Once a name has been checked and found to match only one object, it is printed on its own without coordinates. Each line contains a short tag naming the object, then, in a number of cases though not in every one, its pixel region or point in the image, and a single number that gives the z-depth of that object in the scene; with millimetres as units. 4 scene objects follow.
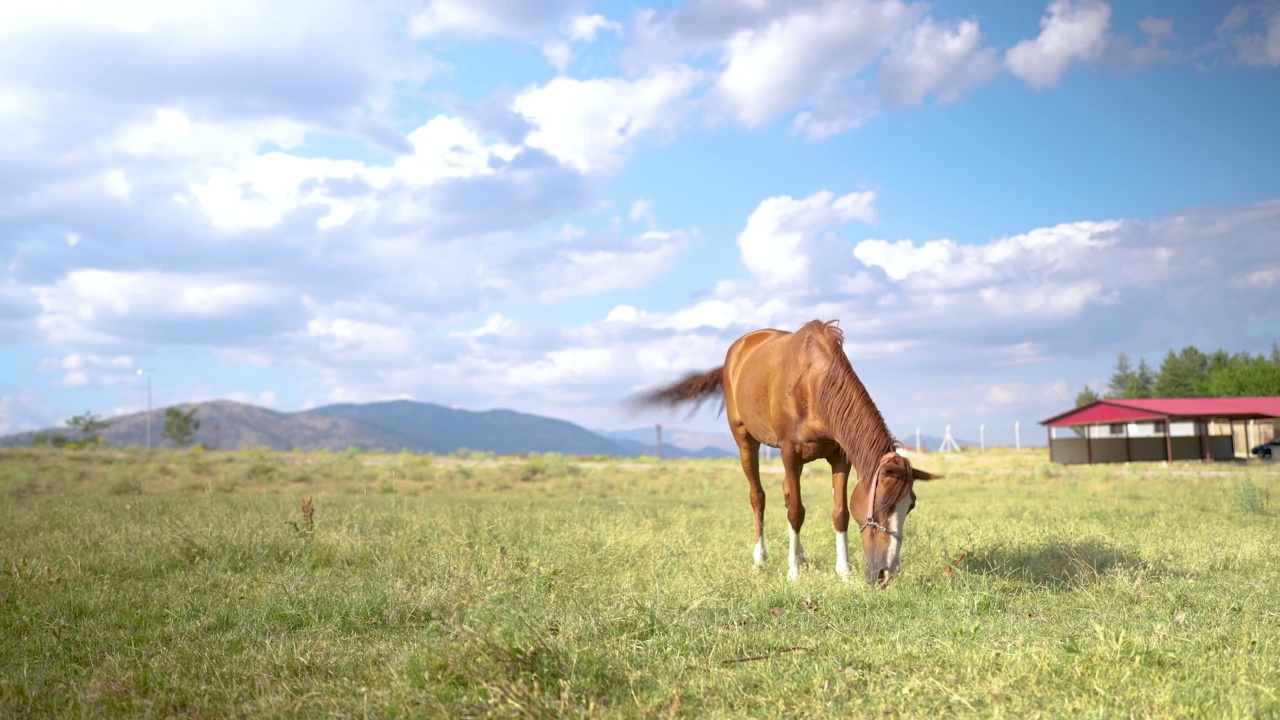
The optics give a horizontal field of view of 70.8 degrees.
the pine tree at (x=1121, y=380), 94500
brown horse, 7023
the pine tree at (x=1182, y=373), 72000
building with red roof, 38500
